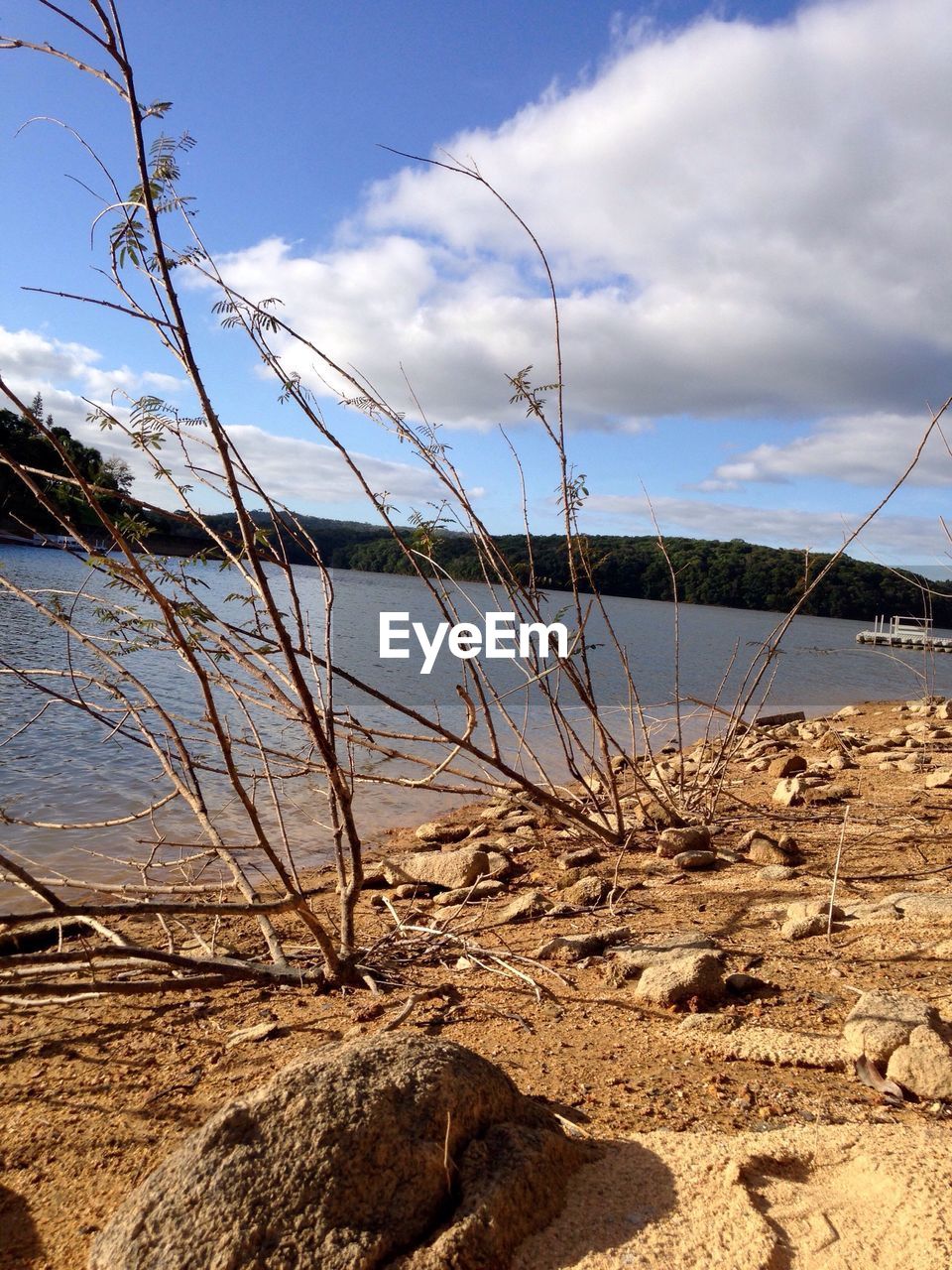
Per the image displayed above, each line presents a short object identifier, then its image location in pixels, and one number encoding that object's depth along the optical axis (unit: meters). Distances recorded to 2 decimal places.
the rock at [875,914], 3.26
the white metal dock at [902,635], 34.91
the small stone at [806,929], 3.25
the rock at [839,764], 7.81
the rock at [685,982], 2.72
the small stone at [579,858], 4.92
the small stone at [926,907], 3.18
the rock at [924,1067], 2.07
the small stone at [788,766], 7.86
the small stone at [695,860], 4.55
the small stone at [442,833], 7.06
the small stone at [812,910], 3.39
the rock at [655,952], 2.95
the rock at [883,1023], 2.23
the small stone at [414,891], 4.91
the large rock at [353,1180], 1.50
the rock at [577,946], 3.26
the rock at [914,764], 7.20
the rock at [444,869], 4.90
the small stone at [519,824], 6.74
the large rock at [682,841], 4.79
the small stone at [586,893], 4.01
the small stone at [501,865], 4.95
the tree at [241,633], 2.19
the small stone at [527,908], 3.93
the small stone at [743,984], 2.79
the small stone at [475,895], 4.63
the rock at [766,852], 4.43
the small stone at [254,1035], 2.71
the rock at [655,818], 5.38
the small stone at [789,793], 6.05
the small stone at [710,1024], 2.52
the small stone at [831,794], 6.05
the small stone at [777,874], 4.11
